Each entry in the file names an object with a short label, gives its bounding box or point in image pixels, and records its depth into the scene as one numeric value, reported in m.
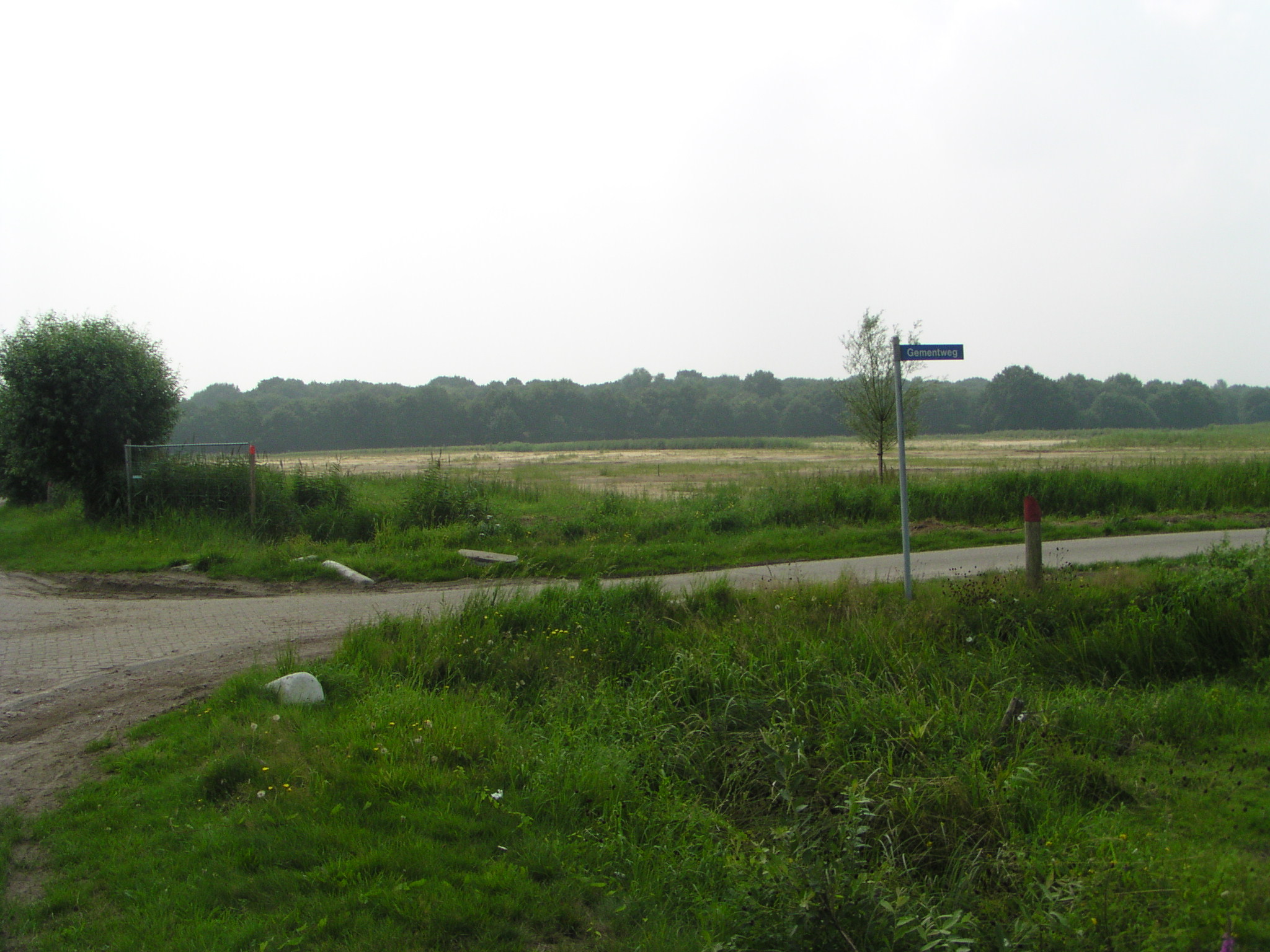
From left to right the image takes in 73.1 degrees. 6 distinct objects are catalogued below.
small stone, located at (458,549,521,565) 13.88
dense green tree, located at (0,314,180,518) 18.98
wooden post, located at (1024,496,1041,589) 8.59
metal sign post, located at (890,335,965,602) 8.59
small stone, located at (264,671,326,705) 6.55
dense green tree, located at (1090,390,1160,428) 123.94
